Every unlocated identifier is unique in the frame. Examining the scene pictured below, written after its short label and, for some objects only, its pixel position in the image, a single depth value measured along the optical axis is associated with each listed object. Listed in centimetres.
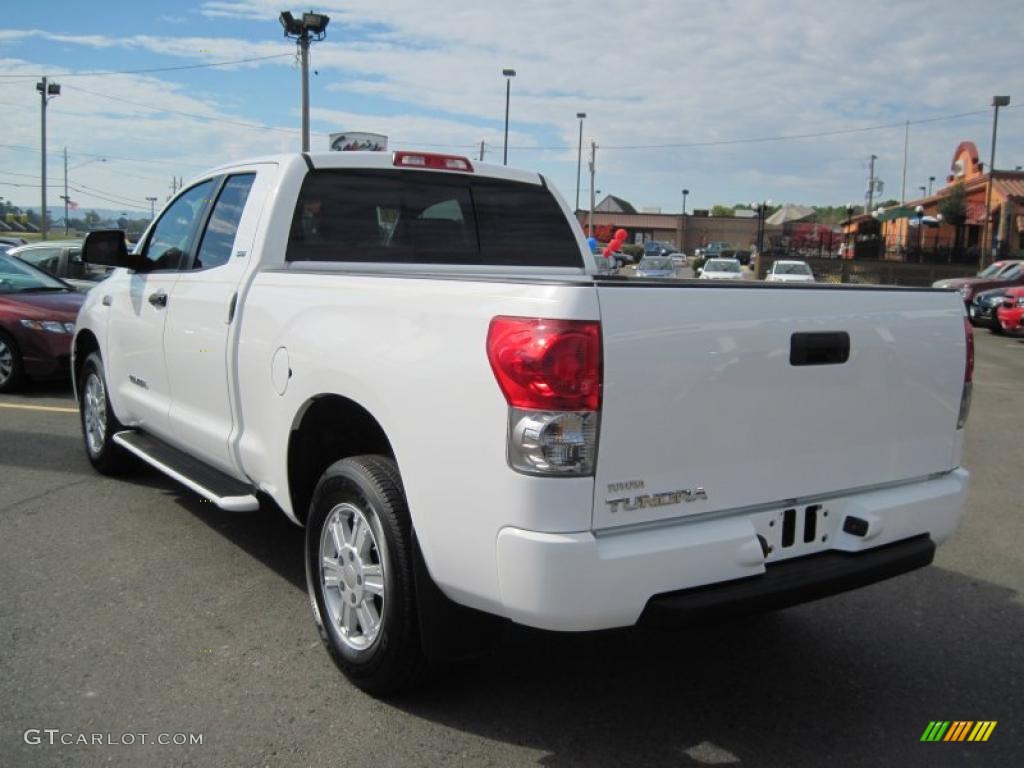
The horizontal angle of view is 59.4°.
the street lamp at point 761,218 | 5265
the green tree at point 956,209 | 4550
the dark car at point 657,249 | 5540
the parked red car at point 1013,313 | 1847
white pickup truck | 254
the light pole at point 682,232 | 9569
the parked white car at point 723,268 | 3117
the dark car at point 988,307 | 2025
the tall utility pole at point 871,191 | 8070
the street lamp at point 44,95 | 4031
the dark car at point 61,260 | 1248
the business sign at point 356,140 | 2197
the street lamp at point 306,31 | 2755
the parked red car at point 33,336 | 952
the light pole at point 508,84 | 4412
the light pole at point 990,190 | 3881
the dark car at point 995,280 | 2394
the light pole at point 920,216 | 4177
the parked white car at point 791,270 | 2958
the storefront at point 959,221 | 4078
